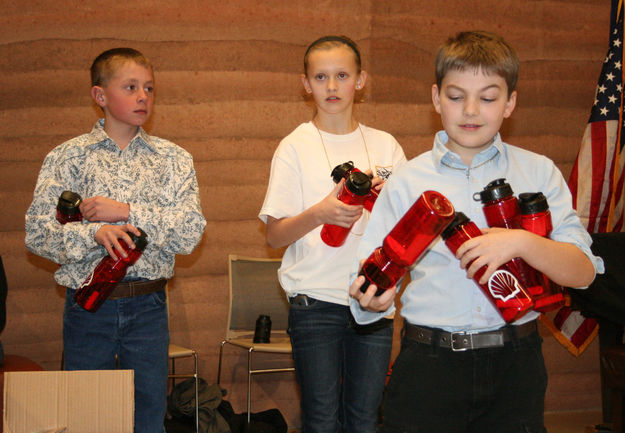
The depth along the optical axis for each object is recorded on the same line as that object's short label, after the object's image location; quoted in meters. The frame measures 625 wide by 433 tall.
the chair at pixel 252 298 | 3.52
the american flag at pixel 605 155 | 3.53
